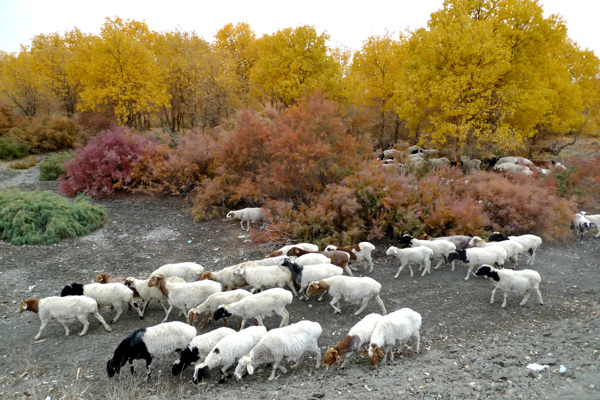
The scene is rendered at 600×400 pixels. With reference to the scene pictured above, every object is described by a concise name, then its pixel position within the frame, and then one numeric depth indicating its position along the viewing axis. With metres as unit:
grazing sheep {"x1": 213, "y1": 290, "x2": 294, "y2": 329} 6.88
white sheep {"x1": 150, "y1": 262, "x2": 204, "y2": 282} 8.62
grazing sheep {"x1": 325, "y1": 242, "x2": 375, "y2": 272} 9.70
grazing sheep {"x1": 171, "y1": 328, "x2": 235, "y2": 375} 6.02
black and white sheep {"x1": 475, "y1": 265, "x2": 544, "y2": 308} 7.93
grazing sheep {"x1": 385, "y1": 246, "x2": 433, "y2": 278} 9.41
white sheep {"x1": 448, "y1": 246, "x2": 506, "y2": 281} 9.02
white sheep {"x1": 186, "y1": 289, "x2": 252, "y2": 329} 7.10
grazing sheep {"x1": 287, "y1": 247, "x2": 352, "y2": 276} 9.23
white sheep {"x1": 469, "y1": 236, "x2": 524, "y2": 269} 9.70
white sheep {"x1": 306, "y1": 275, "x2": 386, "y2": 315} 7.57
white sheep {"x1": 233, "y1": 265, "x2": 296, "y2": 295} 8.10
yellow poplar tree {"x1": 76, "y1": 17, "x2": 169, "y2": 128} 22.84
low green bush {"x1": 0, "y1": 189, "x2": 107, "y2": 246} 11.54
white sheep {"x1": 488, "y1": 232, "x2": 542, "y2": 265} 10.37
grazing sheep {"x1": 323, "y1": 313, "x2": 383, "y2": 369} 5.91
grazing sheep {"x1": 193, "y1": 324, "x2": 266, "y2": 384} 5.68
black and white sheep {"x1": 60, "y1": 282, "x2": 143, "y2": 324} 7.41
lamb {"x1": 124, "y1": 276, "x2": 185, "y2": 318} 7.64
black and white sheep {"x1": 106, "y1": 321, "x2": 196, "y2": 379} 5.88
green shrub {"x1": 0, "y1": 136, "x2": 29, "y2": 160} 24.23
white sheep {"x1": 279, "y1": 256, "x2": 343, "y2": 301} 8.24
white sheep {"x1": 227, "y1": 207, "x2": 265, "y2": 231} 13.06
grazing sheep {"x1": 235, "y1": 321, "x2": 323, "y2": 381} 5.78
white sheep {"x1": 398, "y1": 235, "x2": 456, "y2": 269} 9.72
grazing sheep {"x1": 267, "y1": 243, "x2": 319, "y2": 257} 9.77
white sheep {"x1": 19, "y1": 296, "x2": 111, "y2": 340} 6.97
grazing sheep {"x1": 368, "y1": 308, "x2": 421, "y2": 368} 5.98
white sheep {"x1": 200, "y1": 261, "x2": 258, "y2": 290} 8.26
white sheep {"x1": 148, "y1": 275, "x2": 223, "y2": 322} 7.44
